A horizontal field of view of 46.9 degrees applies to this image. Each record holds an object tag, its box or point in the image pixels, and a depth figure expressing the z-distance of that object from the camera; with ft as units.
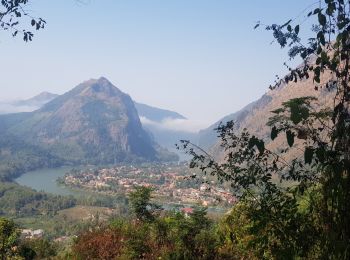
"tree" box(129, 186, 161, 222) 47.34
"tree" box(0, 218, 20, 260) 57.99
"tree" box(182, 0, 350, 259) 9.81
